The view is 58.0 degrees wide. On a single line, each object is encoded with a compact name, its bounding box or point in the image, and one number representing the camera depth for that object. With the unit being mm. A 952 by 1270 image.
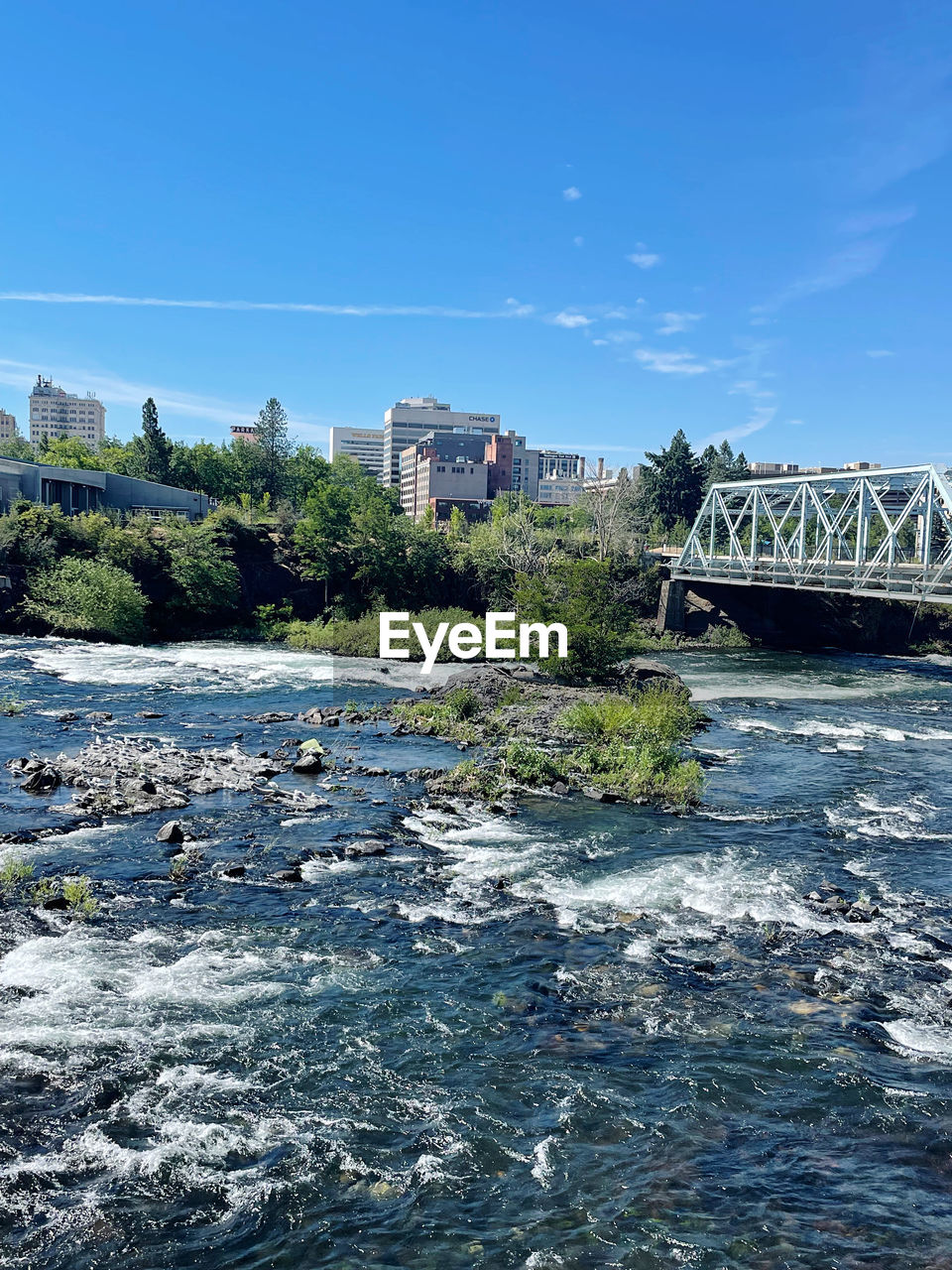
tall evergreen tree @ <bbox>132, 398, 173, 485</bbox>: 94000
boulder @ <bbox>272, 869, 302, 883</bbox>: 17891
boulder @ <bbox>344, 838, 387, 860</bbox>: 19672
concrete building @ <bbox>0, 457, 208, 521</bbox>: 64625
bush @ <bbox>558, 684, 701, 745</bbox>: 30667
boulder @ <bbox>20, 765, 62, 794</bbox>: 23266
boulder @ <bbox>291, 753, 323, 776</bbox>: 26375
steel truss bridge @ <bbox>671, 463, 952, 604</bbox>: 44250
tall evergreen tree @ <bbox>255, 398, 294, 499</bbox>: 110000
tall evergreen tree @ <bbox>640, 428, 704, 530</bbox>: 99250
